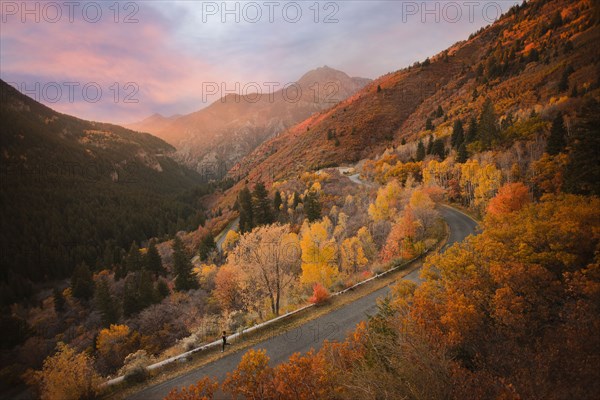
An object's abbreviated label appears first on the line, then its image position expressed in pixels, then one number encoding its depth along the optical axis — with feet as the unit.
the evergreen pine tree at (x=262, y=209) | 180.04
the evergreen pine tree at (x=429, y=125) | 266.38
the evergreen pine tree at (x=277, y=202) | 195.00
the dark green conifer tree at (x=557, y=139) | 110.22
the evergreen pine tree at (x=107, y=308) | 132.55
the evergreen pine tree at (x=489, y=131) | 157.07
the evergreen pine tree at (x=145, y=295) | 133.69
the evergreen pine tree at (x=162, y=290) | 141.95
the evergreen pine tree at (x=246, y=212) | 192.54
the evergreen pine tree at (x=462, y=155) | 162.91
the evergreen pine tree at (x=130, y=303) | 132.46
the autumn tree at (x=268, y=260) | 73.82
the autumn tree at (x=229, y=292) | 96.43
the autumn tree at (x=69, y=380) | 34.32
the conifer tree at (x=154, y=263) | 193.47
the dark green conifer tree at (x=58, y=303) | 207.21
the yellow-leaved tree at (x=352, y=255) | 109.26
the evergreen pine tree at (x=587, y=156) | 56.80
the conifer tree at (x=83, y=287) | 209.77
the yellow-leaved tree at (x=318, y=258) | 94.38
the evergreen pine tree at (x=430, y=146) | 202.53
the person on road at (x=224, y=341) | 46.68
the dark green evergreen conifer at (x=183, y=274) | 136.98
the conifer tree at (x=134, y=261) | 205.47
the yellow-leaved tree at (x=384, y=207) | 131.75
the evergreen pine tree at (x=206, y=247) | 193.16
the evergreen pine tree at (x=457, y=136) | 185.81
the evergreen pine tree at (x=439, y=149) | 192.24
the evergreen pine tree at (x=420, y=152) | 205.67
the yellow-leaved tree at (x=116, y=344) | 94.32
